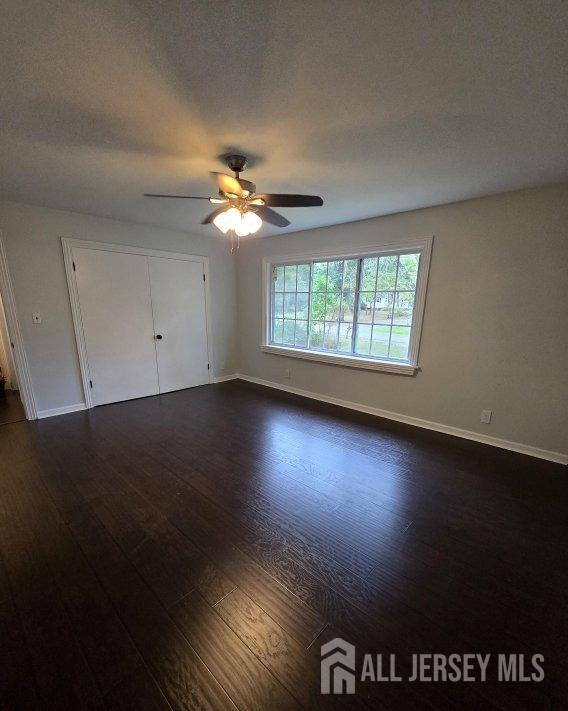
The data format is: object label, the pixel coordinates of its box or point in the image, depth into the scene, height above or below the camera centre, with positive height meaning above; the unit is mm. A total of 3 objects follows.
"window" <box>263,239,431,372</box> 3158 -112
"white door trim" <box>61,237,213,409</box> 3180 +211
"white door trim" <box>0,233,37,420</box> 2871 -483
